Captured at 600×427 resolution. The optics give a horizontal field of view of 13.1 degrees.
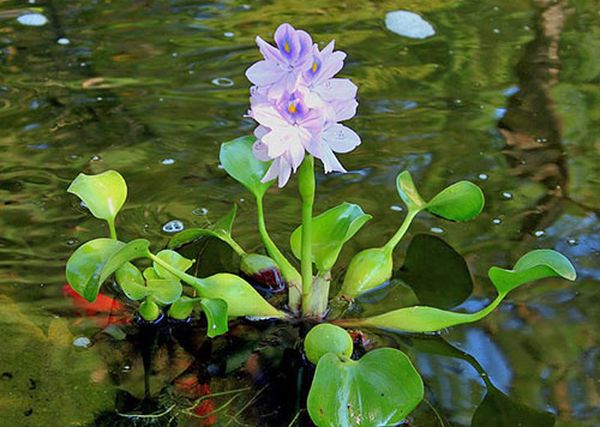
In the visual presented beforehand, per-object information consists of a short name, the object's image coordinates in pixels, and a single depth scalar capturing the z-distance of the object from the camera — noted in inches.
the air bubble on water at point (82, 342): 71.3
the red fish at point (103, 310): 72.1
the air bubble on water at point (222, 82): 87.0
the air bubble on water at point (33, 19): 92.5
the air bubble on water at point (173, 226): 76.2
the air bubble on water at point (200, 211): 77.4
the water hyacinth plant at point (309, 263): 66.3
